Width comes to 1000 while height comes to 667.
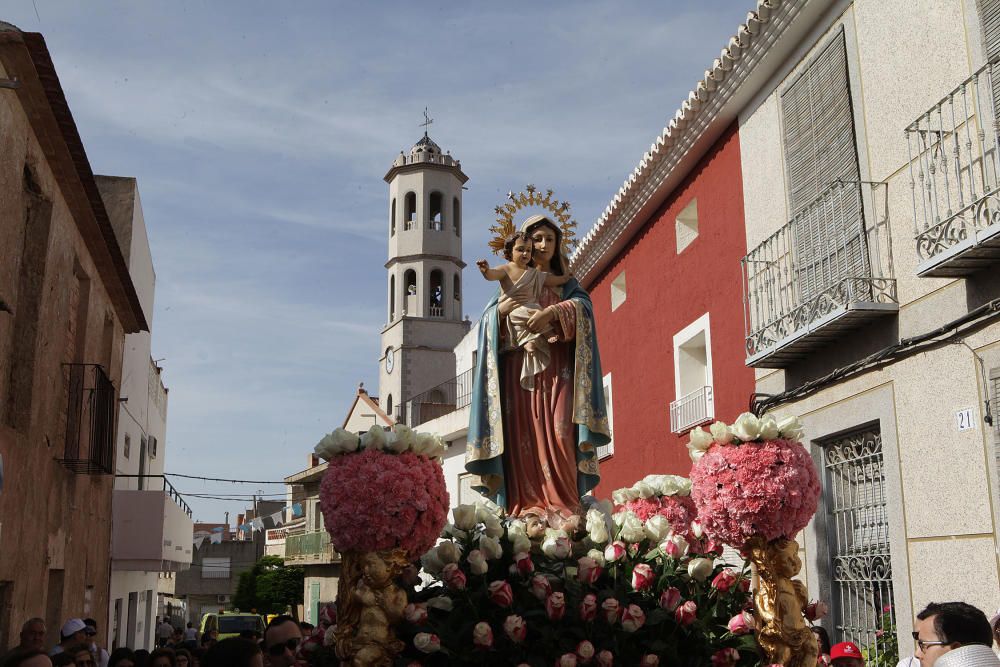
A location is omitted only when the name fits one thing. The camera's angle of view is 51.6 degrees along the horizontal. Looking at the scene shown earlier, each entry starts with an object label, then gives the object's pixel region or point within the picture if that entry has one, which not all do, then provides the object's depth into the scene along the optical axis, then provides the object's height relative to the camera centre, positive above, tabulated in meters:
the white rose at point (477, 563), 4.28 -0.02
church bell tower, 39.94 +10.98
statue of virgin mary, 5.37 +0.71
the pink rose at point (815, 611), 4.43 -0.23
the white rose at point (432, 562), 4.35 -0.01
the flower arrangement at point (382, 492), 4.07 +0.26
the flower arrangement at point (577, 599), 4.15 -0.17
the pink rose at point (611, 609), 4.23 -0.21
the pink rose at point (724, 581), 4.46 -0.10
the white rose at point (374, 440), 4.26 +0.48
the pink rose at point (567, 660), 4.05 -0.39
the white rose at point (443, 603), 4.23 -0.18
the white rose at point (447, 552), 4.34 +0.03
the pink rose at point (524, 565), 4.32 -0.03
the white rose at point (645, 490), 5.40 +0.34
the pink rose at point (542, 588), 4.20 -0.12
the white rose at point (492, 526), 4.53 +0.14
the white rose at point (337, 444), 4.27 +0.47
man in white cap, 7.09 -0.50
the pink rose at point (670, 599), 4.32 -0.17
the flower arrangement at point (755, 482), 4.20 +0.30
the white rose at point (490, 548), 4.36 +0.04
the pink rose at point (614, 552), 4.47 +0.02
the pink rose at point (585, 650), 4.08 -0.36
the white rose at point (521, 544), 4.48 +0.06
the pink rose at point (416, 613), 4.09 -0.21
